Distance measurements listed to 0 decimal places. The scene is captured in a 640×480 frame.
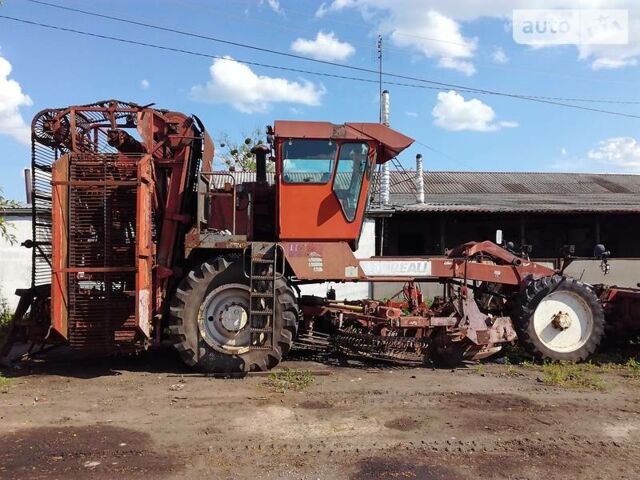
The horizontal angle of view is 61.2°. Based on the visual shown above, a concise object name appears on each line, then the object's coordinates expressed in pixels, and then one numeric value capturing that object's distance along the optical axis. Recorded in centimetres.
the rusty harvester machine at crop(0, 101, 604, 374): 679
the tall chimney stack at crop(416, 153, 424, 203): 1862
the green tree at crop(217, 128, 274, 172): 3650
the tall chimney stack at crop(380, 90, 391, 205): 2209
